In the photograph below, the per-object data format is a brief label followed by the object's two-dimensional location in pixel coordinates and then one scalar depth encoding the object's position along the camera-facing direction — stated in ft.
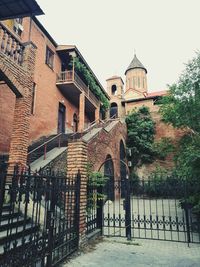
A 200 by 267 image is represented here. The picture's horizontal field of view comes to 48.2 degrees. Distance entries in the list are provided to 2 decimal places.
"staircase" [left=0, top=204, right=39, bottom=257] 12.34
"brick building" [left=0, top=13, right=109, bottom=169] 35.94
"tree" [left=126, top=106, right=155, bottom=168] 72.38
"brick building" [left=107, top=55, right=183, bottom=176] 73.02
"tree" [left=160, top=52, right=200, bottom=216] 22.65
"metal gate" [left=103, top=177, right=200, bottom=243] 21.87
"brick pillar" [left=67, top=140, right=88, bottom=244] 19.10
